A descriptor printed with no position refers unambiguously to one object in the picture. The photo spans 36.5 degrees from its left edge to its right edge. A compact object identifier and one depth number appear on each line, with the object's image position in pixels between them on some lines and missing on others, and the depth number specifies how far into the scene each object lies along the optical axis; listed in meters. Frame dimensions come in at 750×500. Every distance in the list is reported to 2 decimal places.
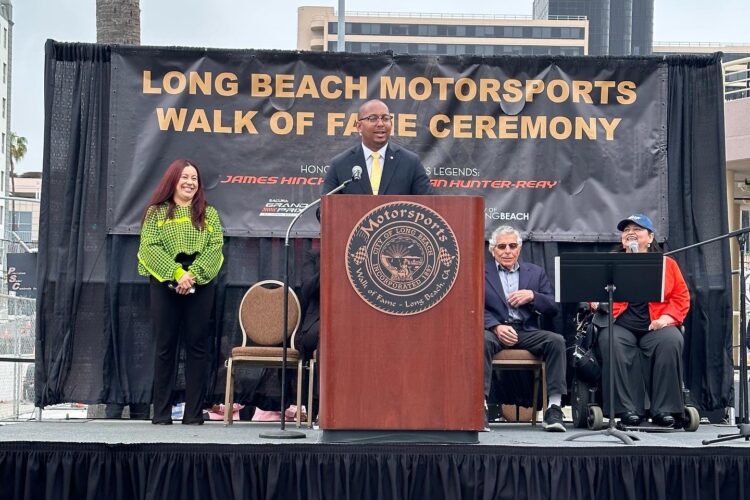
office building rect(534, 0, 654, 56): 139.00
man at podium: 7.18
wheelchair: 7.46
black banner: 8.28
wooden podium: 5.67
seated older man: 7.54
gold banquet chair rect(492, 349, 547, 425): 7.63
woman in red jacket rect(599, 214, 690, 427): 7.45
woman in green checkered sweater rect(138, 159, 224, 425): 7.51
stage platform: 5.79
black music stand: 6.71
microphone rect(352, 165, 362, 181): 6.09
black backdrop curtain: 8.16
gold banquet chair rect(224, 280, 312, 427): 8.10
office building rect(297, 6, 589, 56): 106.50
